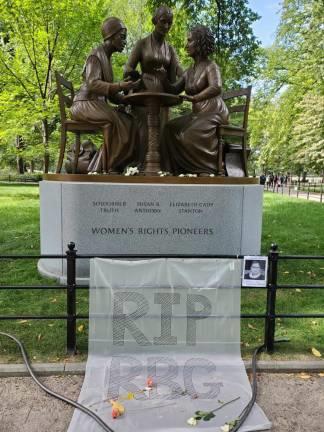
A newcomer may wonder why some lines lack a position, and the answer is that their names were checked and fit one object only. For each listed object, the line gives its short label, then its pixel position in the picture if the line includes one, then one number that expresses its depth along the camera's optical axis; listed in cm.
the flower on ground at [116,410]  336
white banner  422
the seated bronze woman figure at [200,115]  714
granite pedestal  652
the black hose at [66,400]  325
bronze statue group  703
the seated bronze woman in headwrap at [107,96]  698
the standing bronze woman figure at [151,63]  751
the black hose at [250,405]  329
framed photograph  432
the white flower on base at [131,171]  699
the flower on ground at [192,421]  329
